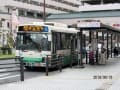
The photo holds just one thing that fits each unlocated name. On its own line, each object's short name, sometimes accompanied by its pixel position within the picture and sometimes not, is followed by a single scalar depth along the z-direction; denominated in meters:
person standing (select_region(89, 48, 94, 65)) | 27.98
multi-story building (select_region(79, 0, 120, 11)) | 94.06
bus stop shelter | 24.22
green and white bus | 22.53
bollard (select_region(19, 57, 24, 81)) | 16.42
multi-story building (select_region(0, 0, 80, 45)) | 80.29
